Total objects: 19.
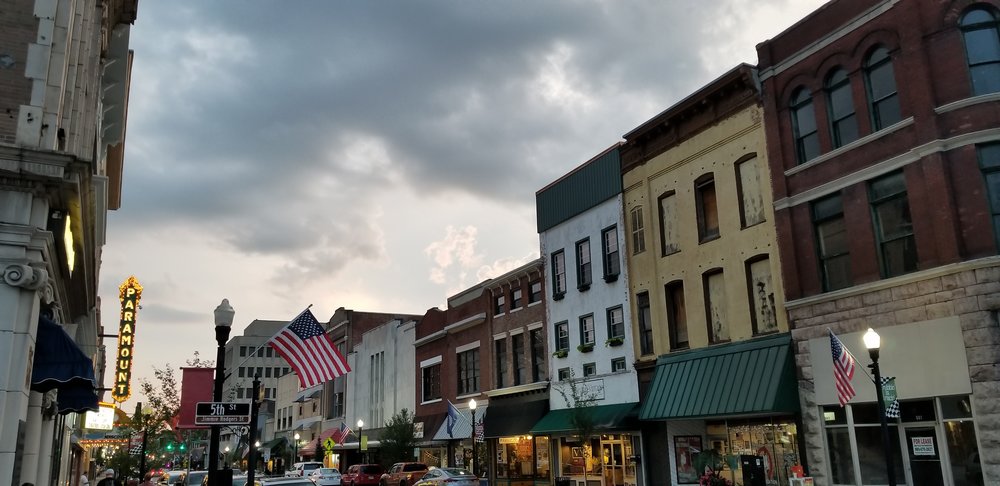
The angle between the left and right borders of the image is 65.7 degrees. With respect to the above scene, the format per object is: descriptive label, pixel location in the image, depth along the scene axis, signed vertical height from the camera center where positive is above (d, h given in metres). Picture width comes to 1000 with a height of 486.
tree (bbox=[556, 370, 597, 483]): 29.77 +1.05
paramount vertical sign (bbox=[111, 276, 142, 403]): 32.38 +4.62
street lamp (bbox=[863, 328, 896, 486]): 16.11 +0.54
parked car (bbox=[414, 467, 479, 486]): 29.65 -1.51
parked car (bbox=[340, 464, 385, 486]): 43.38 -1.92
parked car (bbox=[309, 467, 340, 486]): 34.94 -1.63
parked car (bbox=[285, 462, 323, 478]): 45.94 -1.43
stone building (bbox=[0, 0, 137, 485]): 11.70 +4.08
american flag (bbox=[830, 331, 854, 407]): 18.53 +1.29
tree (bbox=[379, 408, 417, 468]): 44.97 -0.12
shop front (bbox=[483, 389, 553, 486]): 35.22 -0.38
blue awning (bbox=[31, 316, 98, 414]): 12.90 +1.47
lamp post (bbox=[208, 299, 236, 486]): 14.21 +1.99
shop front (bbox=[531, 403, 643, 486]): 29.02 -0.51
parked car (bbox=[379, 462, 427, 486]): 37.66 -1.63
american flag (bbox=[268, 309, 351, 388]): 18.23 +2.12
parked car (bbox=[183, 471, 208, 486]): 33.44 -1.35
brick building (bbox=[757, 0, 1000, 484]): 18.09 +5.15
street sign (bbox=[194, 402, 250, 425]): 14.05 +0.57
